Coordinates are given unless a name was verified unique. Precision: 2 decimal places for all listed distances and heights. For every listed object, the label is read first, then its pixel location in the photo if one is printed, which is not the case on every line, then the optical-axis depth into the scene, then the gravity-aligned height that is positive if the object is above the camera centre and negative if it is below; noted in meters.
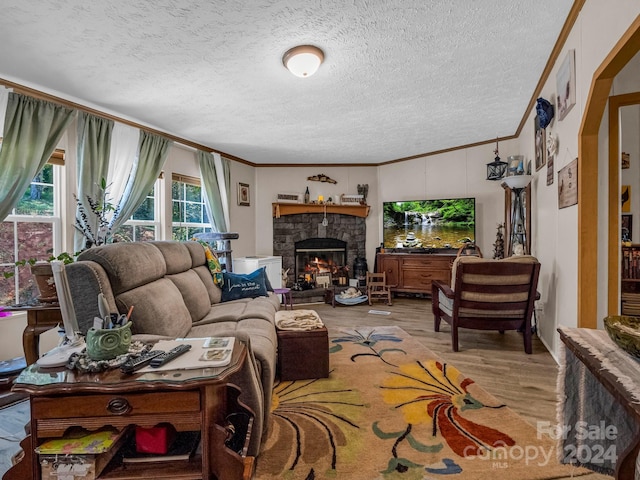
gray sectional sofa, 1.57 -0.38
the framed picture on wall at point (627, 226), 3.18 +0.13
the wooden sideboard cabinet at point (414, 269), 5.09 -0.48
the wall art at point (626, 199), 3.13 +0.38
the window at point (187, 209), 4.43 +0.43
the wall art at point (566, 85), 2.17 +1.09
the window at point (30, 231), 2.75 +0.07
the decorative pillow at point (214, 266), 3.26 -0.27
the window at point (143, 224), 3.78 +0.19
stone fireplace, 5.84 +0.12
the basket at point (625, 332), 0.88 -0.27
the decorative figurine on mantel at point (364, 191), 5.91 +0.87
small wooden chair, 5.16 -0.78
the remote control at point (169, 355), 1.19 -0.44
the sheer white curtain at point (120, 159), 3.40 +0.86
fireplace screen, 5.89 -0.32
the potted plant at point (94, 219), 3.04 +0.20
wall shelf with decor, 2.86 -0.31
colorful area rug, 1.51 -1.05
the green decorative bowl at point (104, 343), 1.19 -0.38
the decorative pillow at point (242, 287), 3.25 -0.48
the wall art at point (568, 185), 2.16 +0.38
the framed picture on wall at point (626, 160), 3.08 +0.75
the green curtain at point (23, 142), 2.53 +0.79
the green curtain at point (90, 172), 3.08 +0.65
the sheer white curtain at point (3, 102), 2.55 +1.08
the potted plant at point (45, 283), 2.11 -0.28
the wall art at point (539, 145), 3.09 +0.91
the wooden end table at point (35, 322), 2.08 -0.53
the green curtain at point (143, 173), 3.46 +0.75
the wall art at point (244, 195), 5.45 +0.75
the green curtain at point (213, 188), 4.71 +0.75
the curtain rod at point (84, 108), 2.67 +1.26
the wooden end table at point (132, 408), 1.08 -0.57
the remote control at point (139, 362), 1.14 -0.44
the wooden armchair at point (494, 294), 2.82 -0.48
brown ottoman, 2.44 -0.87
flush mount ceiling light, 2.29 +1.29
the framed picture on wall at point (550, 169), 2.81 +0.61
